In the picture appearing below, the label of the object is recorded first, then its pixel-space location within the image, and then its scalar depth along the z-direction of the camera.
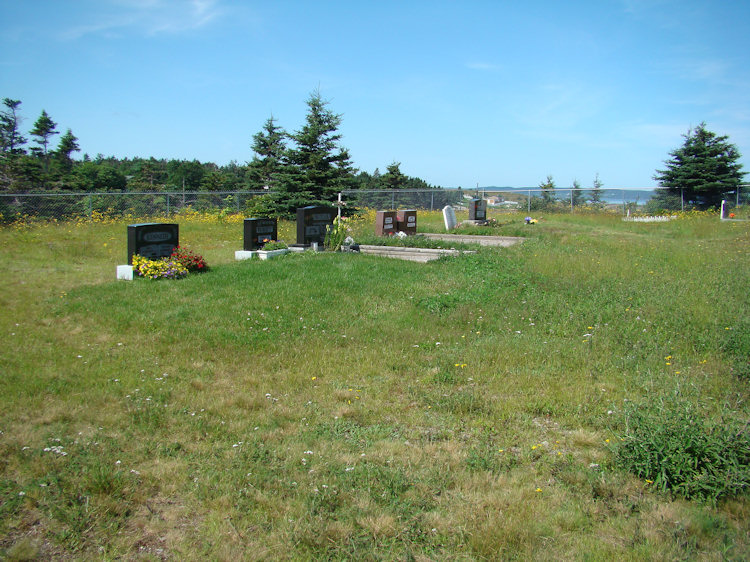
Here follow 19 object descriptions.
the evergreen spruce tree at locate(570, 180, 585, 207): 28.95
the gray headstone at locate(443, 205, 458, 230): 21.33
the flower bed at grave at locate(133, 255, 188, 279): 11.73
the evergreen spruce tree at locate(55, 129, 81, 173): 44.53
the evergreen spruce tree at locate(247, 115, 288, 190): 33.12
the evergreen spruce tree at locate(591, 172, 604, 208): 29.44
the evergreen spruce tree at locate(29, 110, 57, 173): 41.12
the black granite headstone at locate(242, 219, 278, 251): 14.75
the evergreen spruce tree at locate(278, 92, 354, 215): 23.03
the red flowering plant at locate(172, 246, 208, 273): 12.28
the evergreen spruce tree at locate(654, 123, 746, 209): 28.53
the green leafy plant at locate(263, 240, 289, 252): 14.69
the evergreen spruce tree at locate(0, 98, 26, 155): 35.19
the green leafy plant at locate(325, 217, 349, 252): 15.43
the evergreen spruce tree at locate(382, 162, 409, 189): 39.97
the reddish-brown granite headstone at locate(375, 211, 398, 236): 18.73
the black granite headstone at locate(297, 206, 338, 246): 15.38
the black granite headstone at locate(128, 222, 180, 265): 12.22
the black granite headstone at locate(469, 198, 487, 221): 23.09
